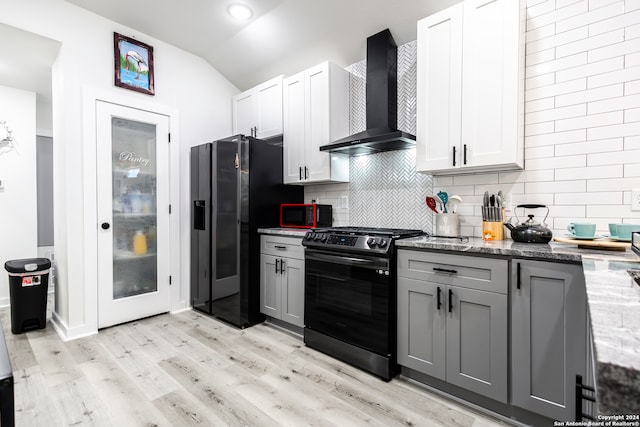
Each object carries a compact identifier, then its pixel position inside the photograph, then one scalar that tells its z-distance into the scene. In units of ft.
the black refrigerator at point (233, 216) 10.08
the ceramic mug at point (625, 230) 5.49
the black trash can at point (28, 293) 9.36
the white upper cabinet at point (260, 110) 11.36
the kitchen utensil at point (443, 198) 8.03
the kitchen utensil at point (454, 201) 7.72
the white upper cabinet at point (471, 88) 6.55
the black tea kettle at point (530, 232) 6.32
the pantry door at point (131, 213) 9.90
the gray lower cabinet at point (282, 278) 9.28
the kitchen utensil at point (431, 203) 8.09
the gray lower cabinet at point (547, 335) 4.96
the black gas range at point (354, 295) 6.97
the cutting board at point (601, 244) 5.17
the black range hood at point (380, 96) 8.89
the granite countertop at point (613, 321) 1.38
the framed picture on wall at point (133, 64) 10.12
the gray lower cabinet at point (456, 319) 5.70
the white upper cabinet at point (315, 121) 9.93
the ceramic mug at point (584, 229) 5.71
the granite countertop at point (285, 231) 9.29
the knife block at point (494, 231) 7.16
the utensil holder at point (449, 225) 7.74
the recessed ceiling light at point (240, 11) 9.62
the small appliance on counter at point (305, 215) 10.18
